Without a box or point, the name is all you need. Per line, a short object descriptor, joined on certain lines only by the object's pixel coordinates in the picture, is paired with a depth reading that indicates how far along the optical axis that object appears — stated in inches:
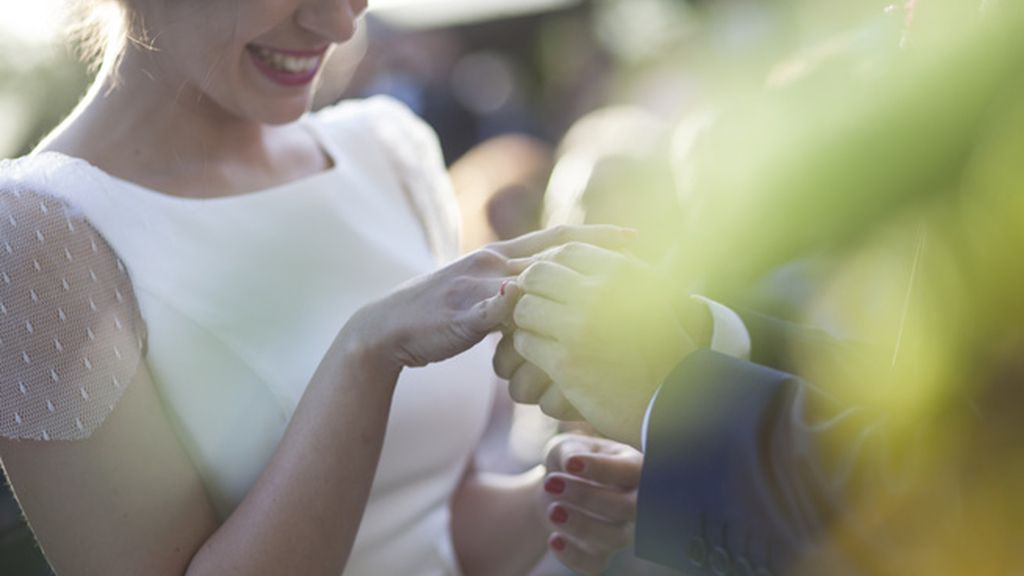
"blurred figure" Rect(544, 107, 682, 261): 114.6
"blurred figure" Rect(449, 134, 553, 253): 139.4
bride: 49.9
